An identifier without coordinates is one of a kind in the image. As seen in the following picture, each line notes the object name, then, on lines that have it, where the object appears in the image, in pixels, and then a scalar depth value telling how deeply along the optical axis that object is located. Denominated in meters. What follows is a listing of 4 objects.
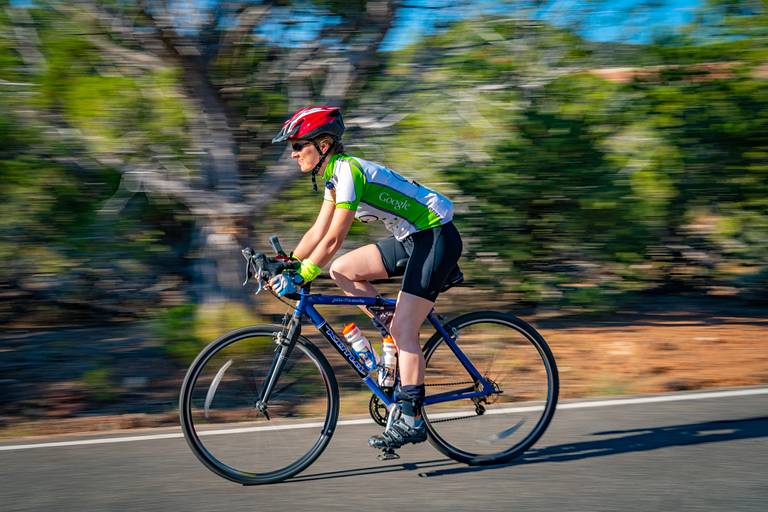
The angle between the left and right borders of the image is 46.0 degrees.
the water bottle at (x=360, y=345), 5.01
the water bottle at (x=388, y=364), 5.07
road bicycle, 4.81
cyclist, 4.70
